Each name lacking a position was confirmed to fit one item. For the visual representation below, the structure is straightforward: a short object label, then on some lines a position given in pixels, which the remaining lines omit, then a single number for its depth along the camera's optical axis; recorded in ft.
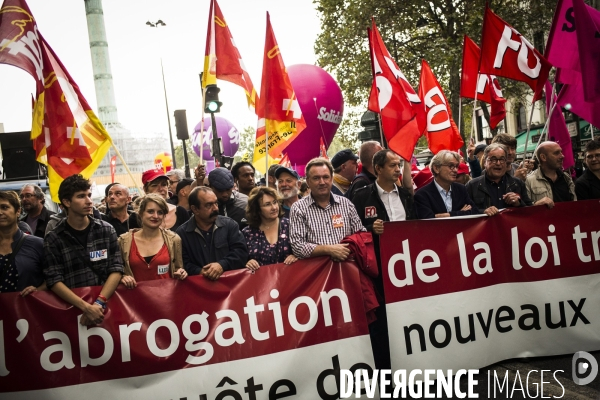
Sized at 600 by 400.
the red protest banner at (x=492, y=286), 16.96
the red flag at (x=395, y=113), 21.39
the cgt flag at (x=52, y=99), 19.10
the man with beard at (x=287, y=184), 21.15
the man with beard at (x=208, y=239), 16.26
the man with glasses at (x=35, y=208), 24.17
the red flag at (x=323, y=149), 37.58
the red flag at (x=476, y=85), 30.12
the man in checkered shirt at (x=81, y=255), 14.70
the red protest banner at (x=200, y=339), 14.69
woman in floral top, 16.63
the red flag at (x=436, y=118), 27.25
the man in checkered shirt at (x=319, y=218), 16.44
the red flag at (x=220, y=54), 24.12
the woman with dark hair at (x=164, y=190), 21.58
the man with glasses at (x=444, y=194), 18.98
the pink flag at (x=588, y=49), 20.27
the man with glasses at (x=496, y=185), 20.07
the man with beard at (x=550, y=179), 21.31
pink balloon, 39.03
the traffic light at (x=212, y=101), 36.45
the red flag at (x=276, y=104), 23.08
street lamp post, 111.24
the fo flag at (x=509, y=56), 23.79
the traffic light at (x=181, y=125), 52.47
